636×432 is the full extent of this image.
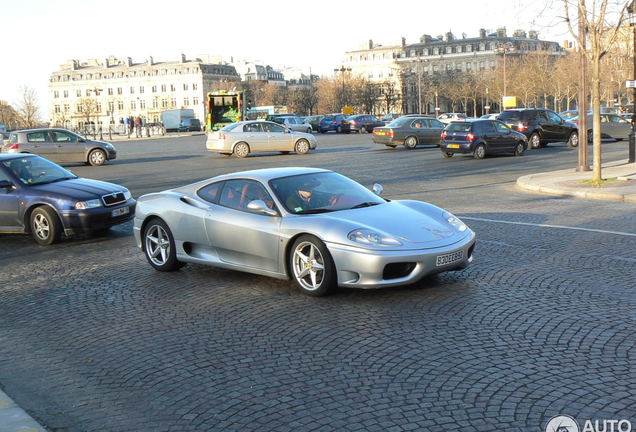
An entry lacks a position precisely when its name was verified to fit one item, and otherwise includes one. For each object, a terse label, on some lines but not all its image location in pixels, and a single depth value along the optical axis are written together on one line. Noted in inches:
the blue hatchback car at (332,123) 2322.2
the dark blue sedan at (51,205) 439.5
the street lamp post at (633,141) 827.9
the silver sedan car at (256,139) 1198.3
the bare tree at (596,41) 653.3
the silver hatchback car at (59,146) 1067.8
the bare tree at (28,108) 3326.8
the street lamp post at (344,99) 4617.1
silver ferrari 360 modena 276.7
